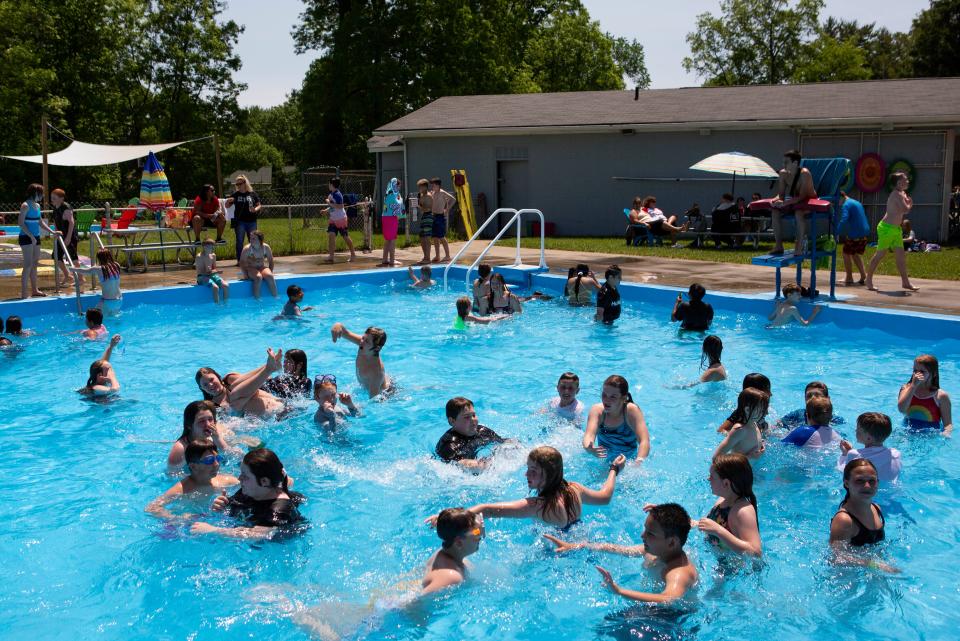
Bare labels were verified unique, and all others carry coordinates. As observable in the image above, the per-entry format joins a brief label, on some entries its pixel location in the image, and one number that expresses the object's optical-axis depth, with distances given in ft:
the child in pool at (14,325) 37.76
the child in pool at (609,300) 41.71
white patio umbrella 65.51
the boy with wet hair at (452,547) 15.43
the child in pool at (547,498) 17.26
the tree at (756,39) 180.75
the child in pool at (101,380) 29.66
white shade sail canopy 63.16
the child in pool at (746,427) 21.01
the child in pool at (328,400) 24.72
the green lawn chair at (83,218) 56.49
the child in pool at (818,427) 21.72
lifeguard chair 39.53
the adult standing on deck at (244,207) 54.39
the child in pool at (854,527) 17.02
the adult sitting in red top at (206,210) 56.08
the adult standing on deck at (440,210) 58.95
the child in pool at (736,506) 16.15
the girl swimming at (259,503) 18.06
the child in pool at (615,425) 22.06
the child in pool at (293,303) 44.27
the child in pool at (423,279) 52.65
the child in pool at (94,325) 38.52
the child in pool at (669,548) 14.88
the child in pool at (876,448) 19.70
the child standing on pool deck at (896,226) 43.14
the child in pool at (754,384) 22.72
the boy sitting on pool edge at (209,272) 49.32
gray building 69.92
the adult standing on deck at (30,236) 44.45
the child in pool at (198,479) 19.38
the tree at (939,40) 141.49
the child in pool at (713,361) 29.78
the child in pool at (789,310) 40.01
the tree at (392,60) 116.57
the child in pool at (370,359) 27.53
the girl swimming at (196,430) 21.06
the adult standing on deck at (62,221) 47.78
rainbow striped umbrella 61.48
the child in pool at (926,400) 23.40
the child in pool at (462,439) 21.83
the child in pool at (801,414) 22.90
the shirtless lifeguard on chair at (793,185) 39.11
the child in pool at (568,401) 24.86
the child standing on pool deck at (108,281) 44.27
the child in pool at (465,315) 40.01
